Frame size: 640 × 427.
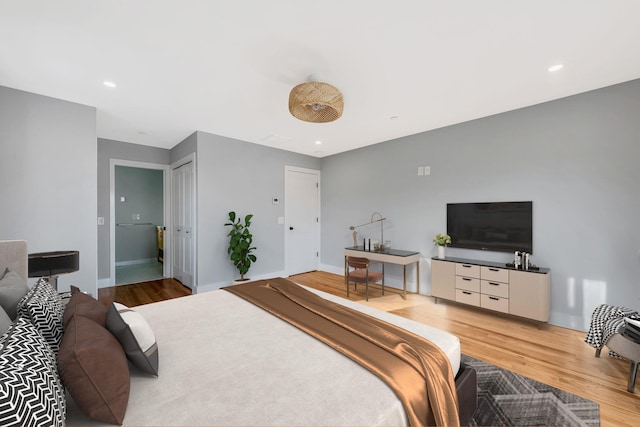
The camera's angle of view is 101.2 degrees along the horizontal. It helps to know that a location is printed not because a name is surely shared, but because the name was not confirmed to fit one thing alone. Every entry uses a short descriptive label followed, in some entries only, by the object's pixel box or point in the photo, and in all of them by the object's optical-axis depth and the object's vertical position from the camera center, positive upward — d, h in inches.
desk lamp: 187.4 -10.6
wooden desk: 155.3 -27.4
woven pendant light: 86.2 +38.7
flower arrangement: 149.3 -15.4
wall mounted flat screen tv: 127.6 -7.0
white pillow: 44.0 -21.9
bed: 36.5 -27.9
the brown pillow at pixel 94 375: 34.1 -22.0
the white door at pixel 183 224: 171.3 -7.7
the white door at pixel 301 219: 211.3 -5.2
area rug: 65.1 -51.0
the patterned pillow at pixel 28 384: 24.8 -18.0
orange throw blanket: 43.4 -27.1
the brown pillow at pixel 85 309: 47.3 -18.1
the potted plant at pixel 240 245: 167.5 -20.5
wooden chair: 150.5 -36.9
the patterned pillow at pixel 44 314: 44.1 -17.7
